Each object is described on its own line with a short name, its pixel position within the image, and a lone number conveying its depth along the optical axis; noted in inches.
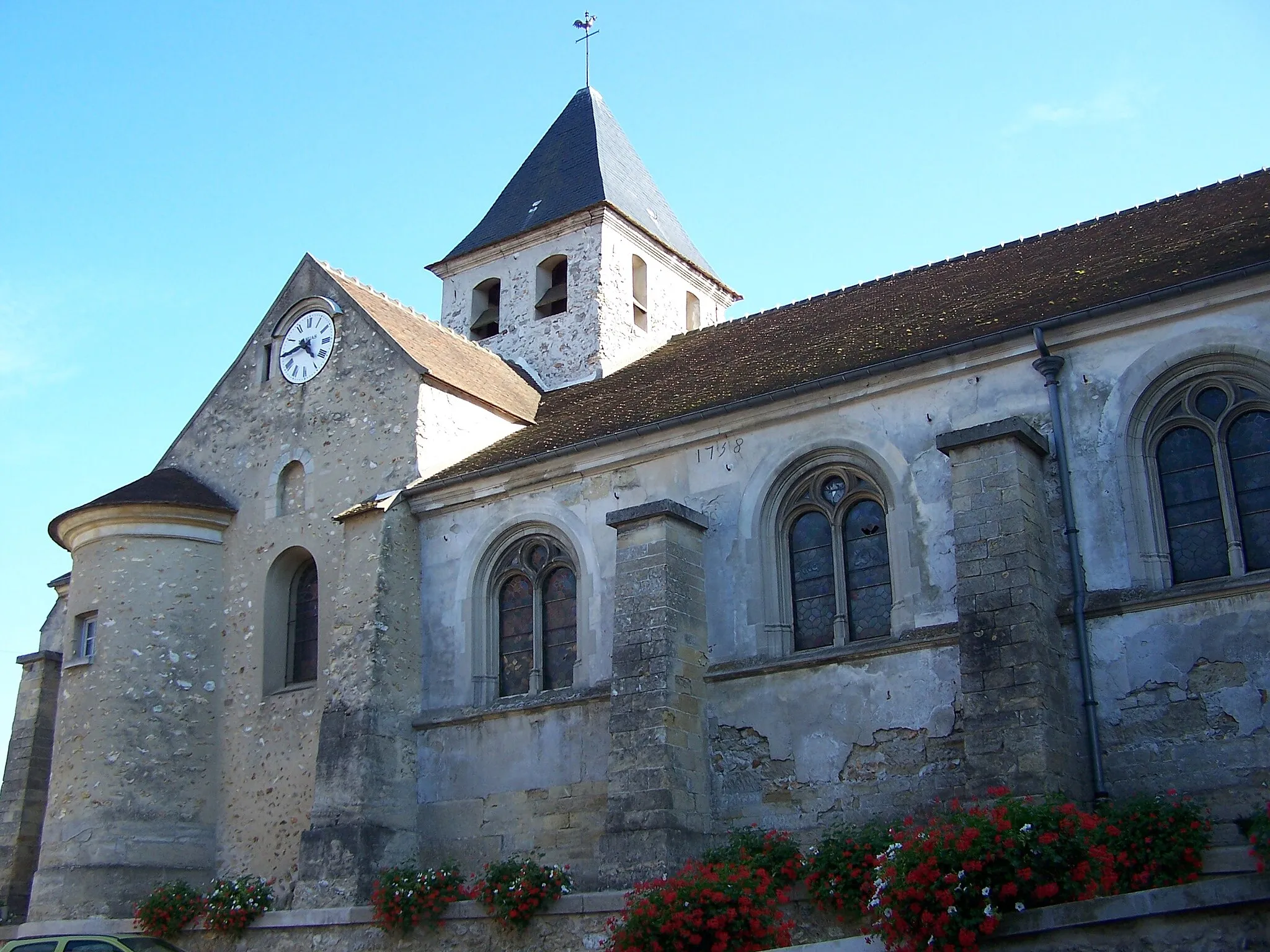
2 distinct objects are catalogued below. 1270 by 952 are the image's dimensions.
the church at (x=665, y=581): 563.8
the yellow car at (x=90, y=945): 577.0
